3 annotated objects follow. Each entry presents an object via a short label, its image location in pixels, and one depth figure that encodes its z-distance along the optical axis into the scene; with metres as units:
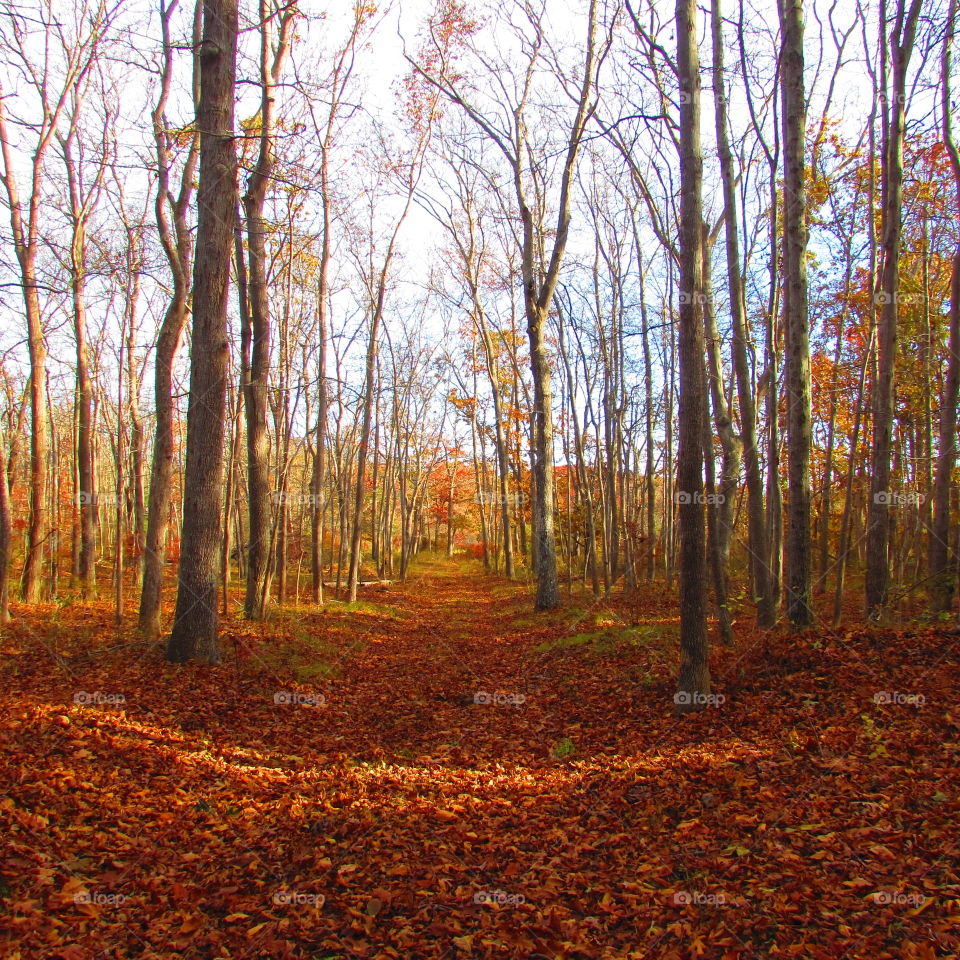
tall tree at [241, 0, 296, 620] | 11.22
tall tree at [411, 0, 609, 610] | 12.98
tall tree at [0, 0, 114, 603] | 10.87
